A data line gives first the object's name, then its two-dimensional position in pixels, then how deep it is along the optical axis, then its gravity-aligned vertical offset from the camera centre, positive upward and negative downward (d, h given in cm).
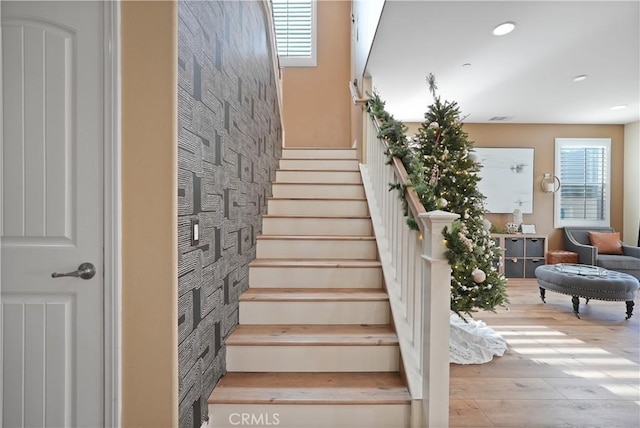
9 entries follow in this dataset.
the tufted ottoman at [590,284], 351 -80
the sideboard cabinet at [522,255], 564 -77
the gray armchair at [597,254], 510 -71
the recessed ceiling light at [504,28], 281 +157
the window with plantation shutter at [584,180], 617 +55
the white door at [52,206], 125 +0
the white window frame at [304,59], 560 +249
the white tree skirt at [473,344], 270 -116
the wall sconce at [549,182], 612 +50
